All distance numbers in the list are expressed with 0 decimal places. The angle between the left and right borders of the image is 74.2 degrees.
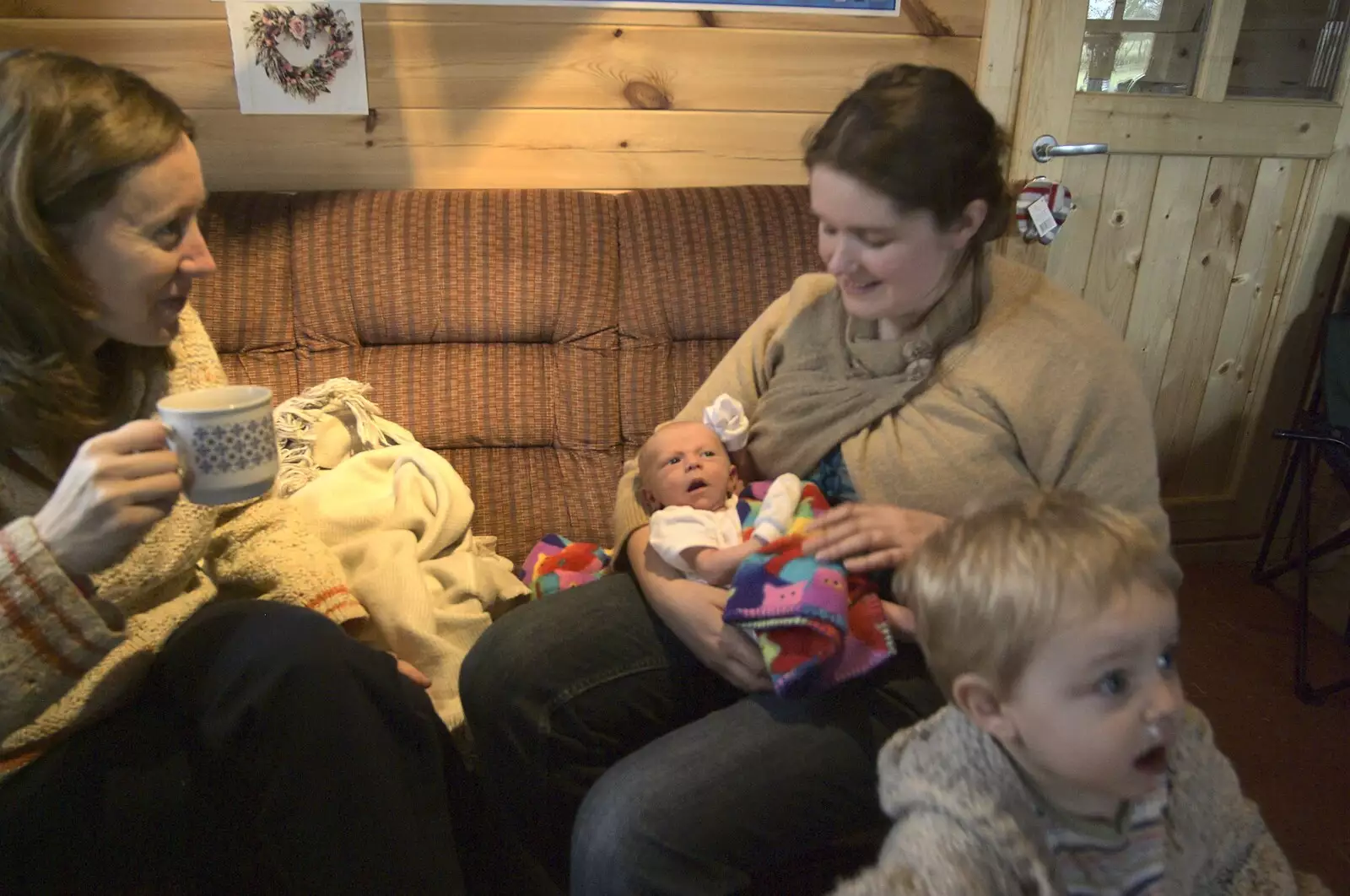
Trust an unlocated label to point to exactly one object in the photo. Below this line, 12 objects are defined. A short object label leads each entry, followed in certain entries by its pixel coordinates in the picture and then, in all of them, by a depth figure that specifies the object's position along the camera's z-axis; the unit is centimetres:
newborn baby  120
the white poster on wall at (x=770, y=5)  190
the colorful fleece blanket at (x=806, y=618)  103
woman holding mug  90
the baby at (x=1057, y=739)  80
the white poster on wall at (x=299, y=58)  184
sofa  179
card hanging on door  211
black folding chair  194
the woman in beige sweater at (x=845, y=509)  105
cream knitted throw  140
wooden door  207
